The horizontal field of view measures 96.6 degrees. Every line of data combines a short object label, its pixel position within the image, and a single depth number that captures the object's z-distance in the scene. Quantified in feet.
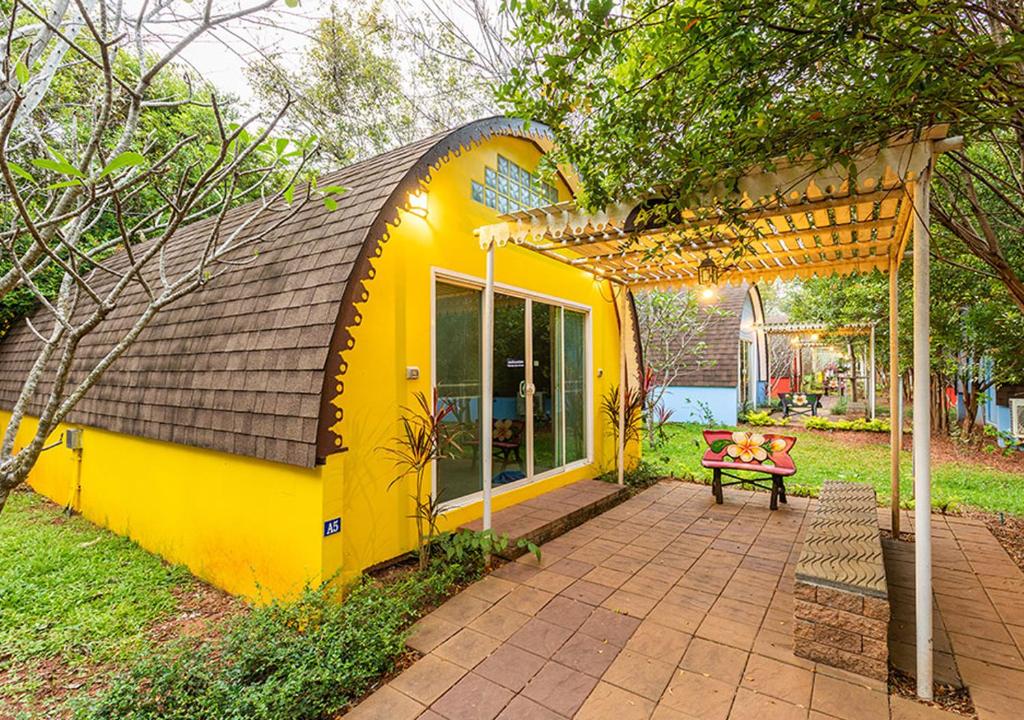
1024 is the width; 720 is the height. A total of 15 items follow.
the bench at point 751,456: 17.95
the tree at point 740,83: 7.28
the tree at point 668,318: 34.32
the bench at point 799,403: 46.78
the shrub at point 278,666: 7.28
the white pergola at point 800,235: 8.43
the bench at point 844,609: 8.25
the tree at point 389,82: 28.91
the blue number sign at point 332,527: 10.30
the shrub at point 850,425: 38.05
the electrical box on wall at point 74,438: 18.28
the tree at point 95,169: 6.63
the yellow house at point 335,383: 10.85
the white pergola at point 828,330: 39.01
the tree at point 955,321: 22.66
